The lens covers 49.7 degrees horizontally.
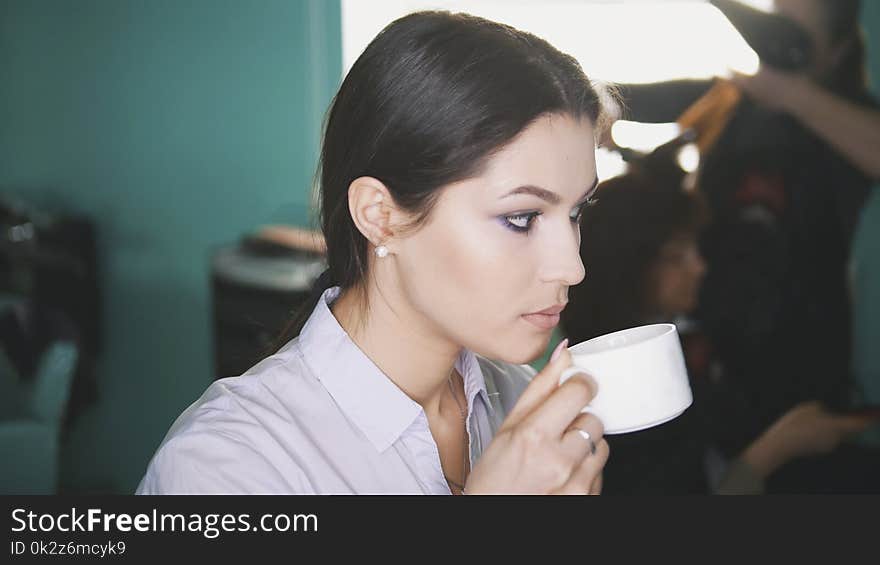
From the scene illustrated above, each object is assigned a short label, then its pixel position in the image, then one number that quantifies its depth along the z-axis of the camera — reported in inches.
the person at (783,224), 68.8
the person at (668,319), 63.9
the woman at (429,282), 31.7
